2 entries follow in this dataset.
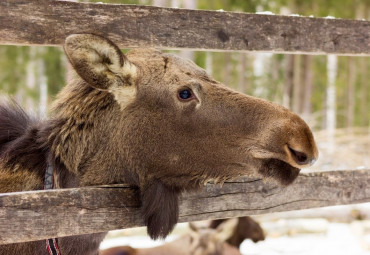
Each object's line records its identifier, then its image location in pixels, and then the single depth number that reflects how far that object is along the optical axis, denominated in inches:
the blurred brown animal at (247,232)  270.2
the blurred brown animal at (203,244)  246.8
